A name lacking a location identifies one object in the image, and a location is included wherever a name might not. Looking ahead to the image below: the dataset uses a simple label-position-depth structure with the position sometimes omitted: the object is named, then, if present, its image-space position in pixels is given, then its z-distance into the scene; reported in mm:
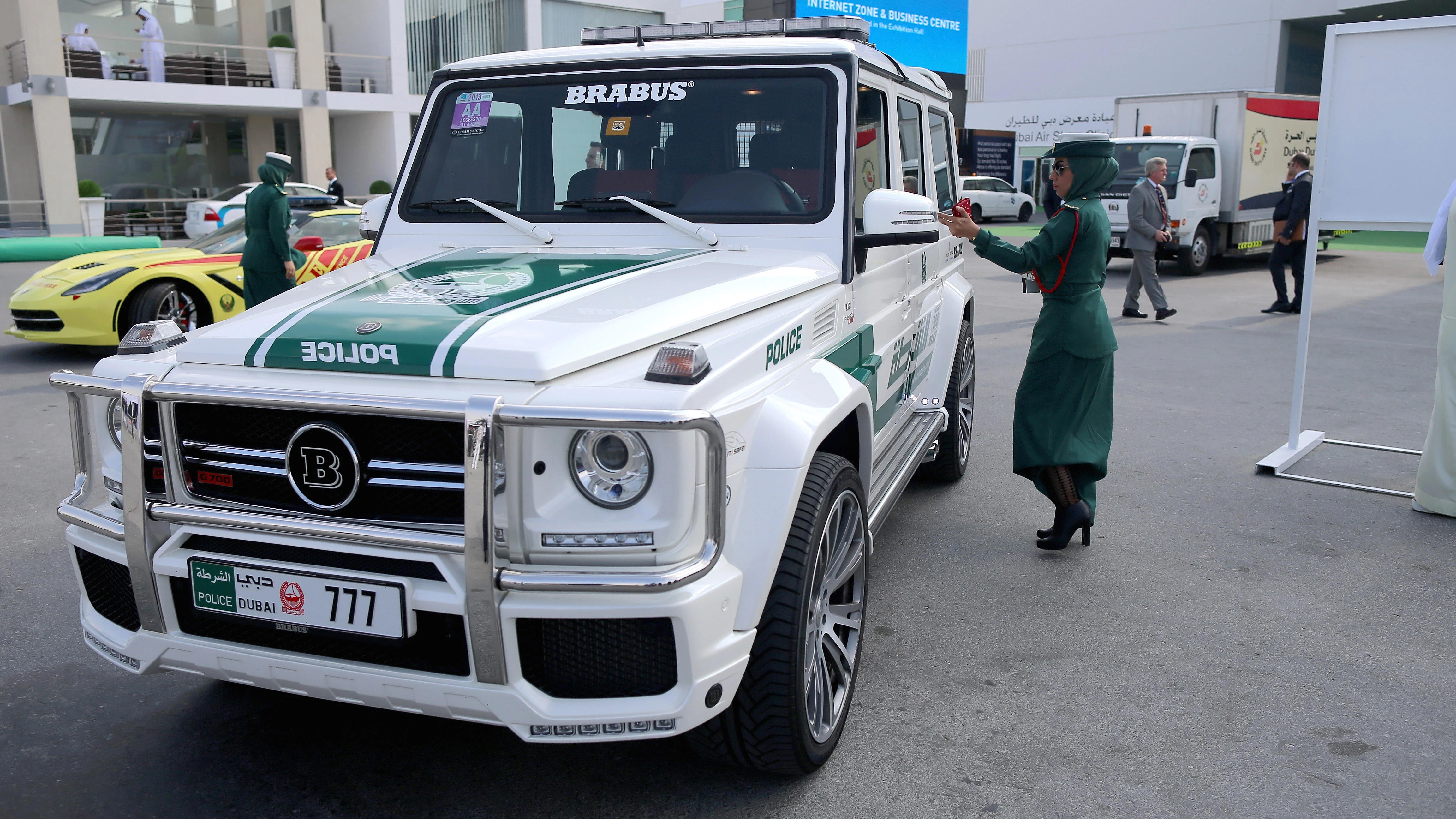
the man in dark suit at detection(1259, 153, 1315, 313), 12734
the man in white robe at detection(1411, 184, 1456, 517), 5301
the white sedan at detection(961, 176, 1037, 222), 30875
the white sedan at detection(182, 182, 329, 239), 22453
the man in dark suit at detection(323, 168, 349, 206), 21500
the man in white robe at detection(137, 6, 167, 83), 25078
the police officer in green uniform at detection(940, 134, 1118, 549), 4562
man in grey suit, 12555
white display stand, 5855
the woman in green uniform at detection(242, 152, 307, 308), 8250
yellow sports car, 9164
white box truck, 17250
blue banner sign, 21016
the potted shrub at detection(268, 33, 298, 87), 27078
